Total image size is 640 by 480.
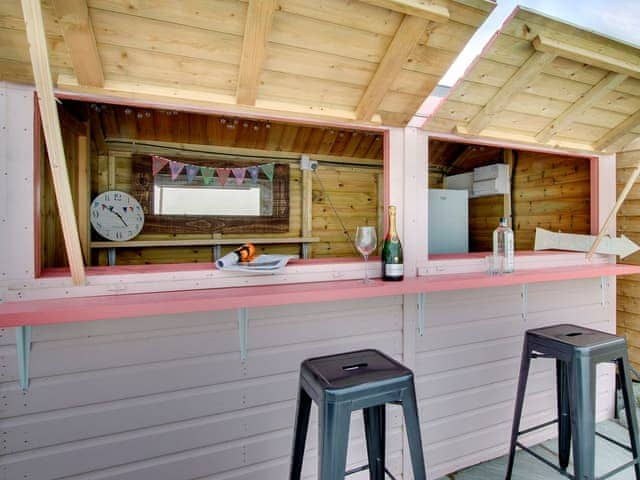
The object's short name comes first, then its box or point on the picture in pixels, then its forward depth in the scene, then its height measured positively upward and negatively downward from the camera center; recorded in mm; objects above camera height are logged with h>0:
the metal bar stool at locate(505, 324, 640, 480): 1321 -581
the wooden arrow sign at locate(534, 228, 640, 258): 2152 -18
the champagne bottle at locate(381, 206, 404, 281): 1545 -28
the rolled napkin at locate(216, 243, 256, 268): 1324 -64
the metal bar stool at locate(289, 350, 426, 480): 946 -463
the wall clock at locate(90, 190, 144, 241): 3127 +247
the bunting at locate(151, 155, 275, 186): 3340 +717
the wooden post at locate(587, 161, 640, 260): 1813 +118
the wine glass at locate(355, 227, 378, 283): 1433 +4
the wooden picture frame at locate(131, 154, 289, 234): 3320 +255
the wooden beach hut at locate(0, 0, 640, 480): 1076 -133
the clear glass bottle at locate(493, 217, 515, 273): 1837 -22
